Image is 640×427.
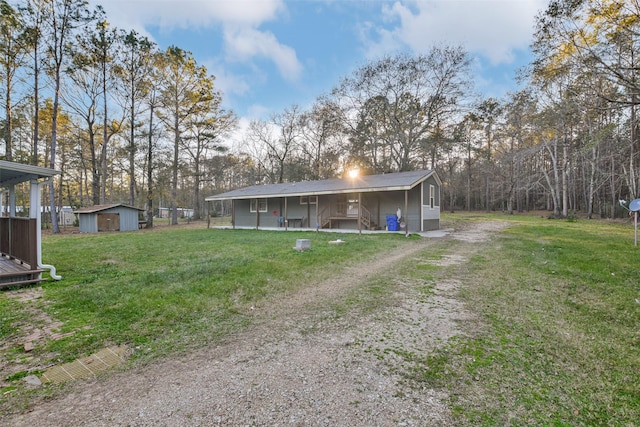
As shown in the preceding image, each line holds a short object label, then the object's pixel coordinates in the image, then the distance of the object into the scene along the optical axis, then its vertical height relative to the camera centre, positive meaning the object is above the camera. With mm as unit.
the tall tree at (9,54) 13824 +8649
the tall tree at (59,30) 14656 +9997
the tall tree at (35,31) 14094 +9597
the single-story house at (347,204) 14562 +587
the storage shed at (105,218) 18141 -196
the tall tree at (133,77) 19234 +9851
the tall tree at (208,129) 24781 +7990
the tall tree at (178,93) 21703 +9895
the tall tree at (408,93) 21891 +10045
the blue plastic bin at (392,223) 14547 -547
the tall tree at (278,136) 31969 +9247
